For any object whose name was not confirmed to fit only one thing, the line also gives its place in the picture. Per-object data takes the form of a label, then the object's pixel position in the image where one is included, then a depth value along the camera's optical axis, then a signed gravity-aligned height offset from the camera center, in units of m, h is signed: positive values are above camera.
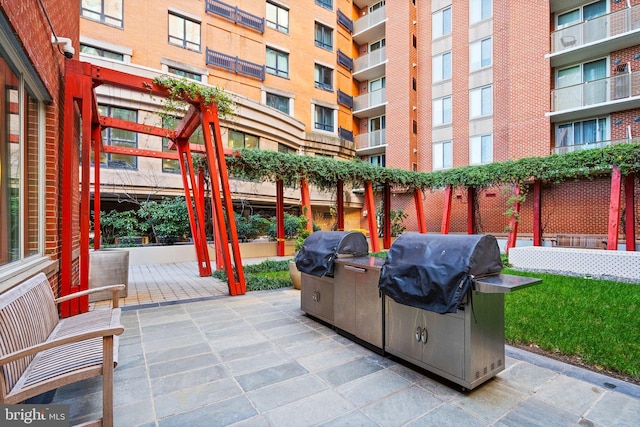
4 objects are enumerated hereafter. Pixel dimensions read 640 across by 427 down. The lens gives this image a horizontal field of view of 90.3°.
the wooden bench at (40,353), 1.91 -1.03
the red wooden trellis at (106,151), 4.75 +1.13
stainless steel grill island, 2.66 -0.83
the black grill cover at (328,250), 4.25 -0.52
